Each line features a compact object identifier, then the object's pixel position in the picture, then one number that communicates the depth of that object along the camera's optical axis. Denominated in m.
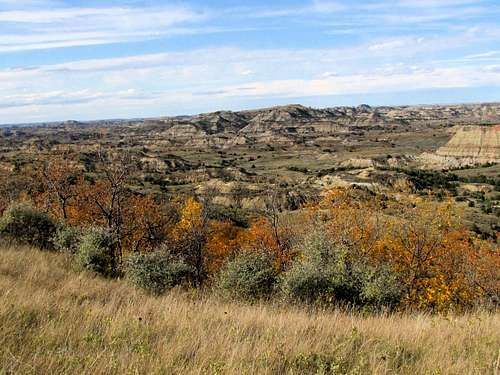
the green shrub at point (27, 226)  14.30
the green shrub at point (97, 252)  11.50
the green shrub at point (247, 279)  10.59
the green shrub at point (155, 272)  10.12
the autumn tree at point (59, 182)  36.48
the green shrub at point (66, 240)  13.56
